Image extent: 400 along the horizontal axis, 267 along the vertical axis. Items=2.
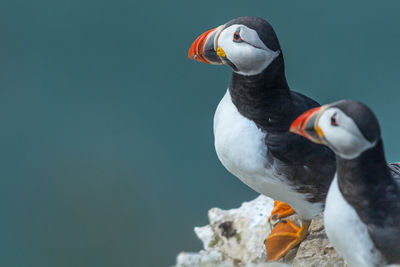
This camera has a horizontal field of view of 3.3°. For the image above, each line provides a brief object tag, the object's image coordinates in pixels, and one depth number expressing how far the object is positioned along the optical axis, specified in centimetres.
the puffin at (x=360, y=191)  611
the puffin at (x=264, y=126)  623
